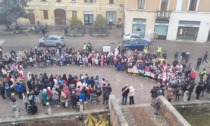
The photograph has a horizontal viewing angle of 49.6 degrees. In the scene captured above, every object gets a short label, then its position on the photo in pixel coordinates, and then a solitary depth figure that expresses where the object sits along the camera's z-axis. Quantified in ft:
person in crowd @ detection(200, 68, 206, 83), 59.88
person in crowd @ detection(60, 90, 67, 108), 48.70
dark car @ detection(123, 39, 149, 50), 85.15
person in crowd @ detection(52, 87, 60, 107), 49.34
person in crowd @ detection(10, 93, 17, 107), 47.06
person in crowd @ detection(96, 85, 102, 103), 50.05
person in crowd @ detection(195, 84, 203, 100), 51.93
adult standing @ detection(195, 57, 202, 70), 68.33
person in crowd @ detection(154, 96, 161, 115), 45.44
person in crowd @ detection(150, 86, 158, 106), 48.65
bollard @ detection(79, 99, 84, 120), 47.98
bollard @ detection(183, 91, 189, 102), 51.47
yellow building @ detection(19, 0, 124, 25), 116.78
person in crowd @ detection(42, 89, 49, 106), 48.54
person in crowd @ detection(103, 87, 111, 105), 49.45
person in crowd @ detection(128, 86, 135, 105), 49.32
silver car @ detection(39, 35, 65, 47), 88.12
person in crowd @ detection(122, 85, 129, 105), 49.32
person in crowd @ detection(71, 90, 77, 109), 47.72
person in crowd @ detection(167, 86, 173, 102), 50.67
